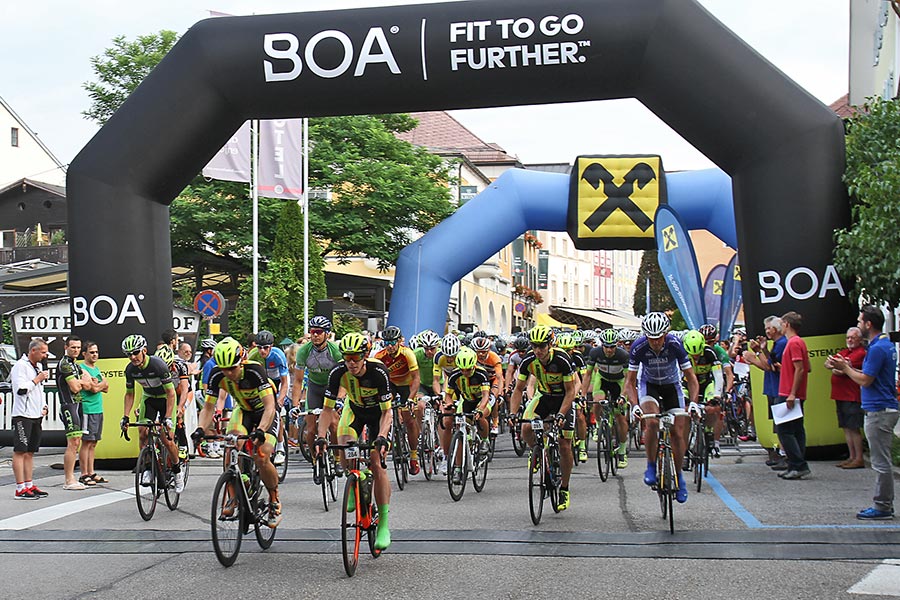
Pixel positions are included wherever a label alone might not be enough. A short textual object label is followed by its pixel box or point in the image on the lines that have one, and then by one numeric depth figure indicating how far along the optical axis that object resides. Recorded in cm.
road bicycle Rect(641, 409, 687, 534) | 921
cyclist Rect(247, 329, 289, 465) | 1392
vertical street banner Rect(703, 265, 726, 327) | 2922
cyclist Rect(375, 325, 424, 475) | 1289
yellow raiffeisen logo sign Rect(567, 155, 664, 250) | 2184
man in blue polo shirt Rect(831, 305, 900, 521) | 956
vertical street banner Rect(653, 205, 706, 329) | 2103
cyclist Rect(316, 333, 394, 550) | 848
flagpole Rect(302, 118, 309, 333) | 2819
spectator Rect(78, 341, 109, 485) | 1367
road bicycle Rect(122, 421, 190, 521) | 1063
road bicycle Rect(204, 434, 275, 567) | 797
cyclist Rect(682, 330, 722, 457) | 1299
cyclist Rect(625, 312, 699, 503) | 986
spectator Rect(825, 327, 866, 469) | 1312
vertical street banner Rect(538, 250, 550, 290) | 7606
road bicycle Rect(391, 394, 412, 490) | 1291
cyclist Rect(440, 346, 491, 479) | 1245
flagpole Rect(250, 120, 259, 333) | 2661
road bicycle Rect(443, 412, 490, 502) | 1164
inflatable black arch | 1366
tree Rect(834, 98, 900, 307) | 1219
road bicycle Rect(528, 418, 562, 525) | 996
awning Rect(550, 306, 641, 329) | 7288
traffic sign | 2105
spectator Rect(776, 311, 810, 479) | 1227
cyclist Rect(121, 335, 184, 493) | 1167
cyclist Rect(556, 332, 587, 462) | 1348
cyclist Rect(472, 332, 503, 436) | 1362
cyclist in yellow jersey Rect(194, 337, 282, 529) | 861
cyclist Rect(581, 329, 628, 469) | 1399
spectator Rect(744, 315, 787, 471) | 1327
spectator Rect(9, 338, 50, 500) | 1245
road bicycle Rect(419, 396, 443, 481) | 1391
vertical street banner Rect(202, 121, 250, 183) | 2558
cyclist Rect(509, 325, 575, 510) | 1030
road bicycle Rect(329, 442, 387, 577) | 774
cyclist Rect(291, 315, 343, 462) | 1330
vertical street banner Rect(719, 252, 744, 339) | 2403
